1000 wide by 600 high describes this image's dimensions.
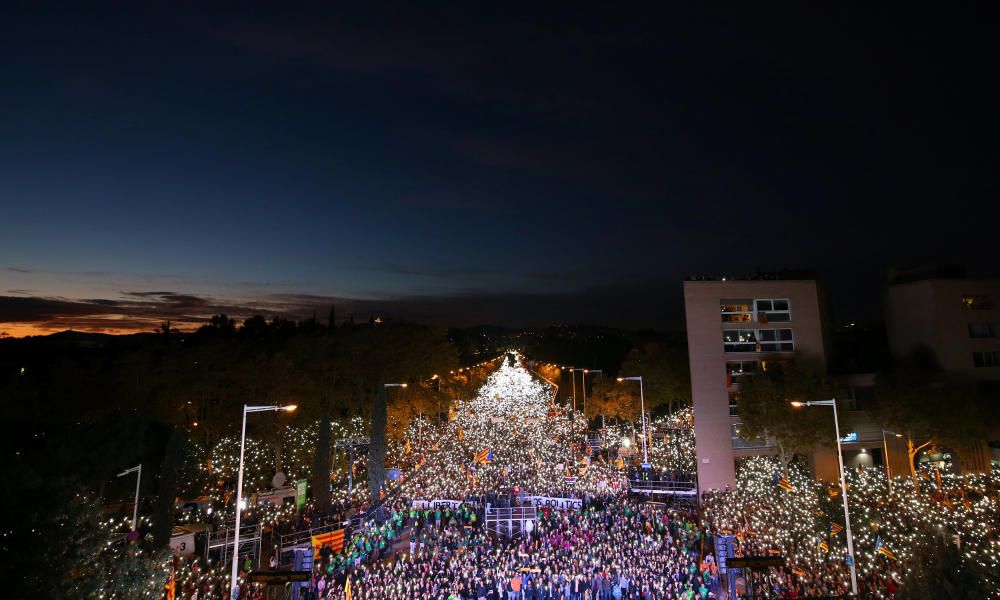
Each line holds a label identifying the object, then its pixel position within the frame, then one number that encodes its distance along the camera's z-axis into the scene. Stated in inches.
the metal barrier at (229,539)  893.2
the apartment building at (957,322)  1397.6
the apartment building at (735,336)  1435.8
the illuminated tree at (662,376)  2055.9
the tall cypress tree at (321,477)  1142.3
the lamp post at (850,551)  604.4
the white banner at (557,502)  1147.1
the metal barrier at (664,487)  1280.8
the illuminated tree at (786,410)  1163.3
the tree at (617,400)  2078.0
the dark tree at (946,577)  440.8
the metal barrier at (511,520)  1015.6
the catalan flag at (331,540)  872.3
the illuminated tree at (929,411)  1103.6
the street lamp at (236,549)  523.7
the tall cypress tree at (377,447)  1298.0
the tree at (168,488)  864.9
